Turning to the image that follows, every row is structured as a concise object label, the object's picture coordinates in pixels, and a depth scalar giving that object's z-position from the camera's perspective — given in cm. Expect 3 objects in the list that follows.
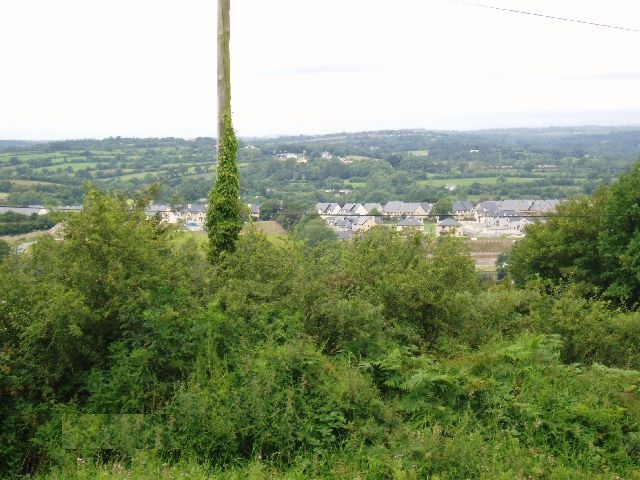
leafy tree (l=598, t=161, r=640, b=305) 1825
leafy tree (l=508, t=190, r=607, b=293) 2084
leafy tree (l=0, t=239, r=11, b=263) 764
